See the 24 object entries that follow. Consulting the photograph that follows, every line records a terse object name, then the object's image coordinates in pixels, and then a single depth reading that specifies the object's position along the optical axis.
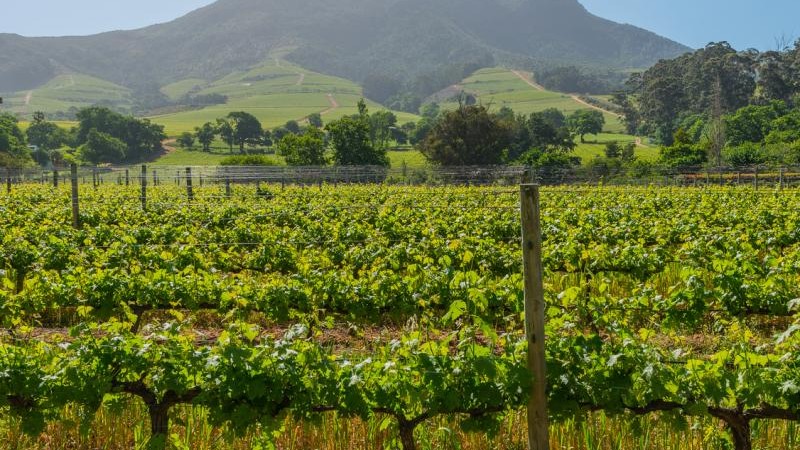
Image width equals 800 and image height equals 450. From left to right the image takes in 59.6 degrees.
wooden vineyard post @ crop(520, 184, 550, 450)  4.52
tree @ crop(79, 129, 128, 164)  102.56
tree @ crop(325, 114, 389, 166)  67.69
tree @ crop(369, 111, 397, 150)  97.44
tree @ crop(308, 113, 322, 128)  156.62
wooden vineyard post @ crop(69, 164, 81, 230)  15.63
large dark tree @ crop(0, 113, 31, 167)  77.66
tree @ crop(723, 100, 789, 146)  73.69
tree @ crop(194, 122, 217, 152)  113.78
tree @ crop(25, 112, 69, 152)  117.94
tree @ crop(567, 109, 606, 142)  107.11
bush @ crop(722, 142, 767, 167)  56.12
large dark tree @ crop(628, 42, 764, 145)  98.56
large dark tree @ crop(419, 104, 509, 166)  64.56
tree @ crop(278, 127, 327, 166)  67.75
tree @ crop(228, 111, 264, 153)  116.28
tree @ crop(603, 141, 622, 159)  72.74
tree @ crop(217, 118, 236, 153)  116.06
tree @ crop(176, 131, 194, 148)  115.92
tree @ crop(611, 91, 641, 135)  116.12
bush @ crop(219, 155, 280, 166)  71.12
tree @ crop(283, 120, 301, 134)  143.00
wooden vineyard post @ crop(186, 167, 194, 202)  24.48
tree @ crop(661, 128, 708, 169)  57.99
